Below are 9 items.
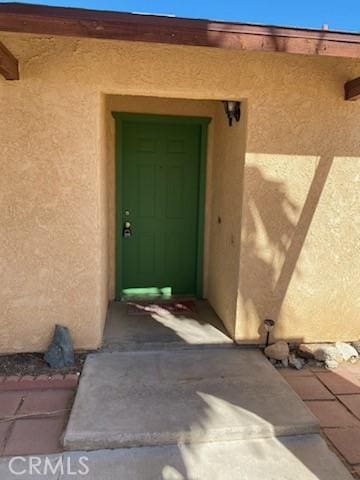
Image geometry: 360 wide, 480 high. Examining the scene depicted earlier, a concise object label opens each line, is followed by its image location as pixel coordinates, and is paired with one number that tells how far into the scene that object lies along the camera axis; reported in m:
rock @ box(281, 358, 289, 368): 4.05
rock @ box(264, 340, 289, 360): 4.07
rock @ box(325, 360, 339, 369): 4.07
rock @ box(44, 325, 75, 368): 3.81
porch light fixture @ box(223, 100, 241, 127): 4.18
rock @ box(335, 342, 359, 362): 4.25
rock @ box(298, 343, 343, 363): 4.15
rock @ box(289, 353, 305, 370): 4.02
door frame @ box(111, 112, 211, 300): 5.21
